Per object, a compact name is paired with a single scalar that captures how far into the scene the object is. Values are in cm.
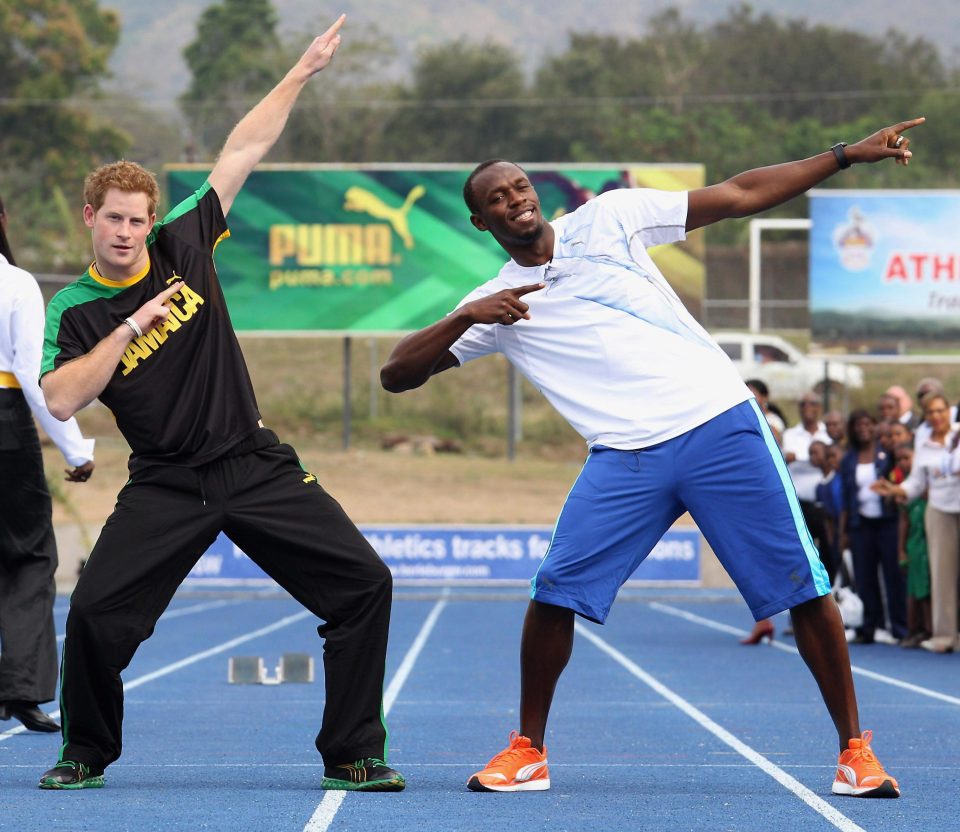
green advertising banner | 3122
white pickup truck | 3781
